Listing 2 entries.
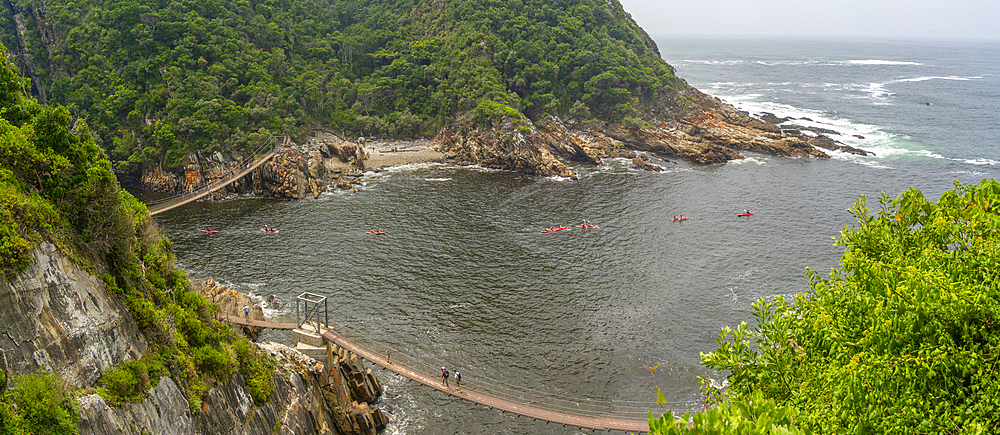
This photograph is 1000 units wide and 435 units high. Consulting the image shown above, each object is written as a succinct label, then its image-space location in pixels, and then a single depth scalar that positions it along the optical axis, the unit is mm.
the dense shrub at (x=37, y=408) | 14328
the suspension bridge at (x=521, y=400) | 34188
